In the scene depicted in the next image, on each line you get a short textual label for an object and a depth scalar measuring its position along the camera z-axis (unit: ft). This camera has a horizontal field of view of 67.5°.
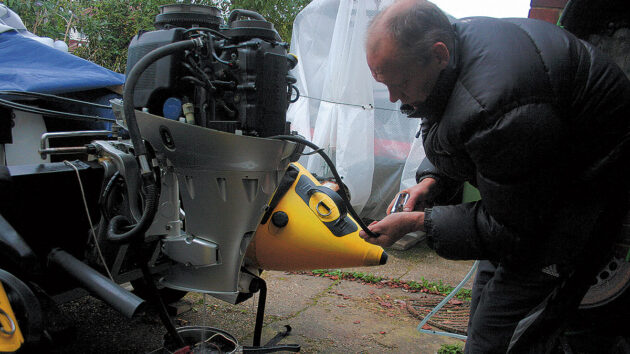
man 4.11
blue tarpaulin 8.55
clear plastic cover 14.79
